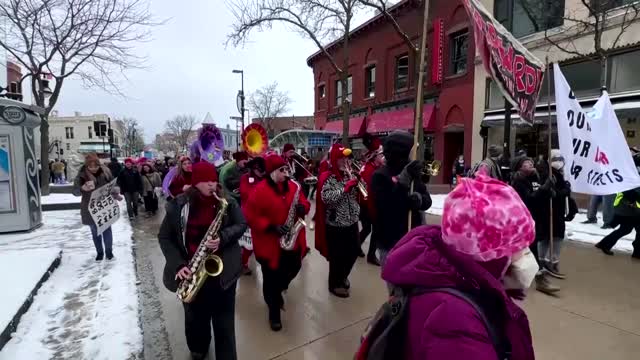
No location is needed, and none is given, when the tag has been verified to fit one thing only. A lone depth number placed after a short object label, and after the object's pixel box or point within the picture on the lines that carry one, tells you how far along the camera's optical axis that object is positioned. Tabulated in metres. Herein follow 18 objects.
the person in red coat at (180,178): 6.33
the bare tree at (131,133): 61.25
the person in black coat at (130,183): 11.41
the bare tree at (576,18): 11.40
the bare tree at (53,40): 12.91
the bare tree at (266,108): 56.84
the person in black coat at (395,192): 3.62
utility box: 8.20
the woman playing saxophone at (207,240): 3.02
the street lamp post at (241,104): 18.53
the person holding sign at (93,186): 6.27
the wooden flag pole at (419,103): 3.19
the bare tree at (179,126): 68.66
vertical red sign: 18.77
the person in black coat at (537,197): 5.17
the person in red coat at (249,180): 5.35
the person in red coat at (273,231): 3.99
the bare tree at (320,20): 17.56
